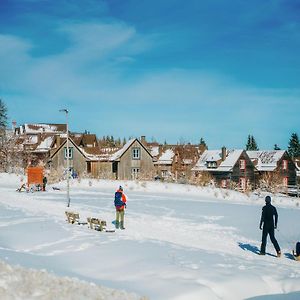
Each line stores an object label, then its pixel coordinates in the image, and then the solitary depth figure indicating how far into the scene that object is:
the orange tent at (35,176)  34.47
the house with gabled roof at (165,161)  71.38
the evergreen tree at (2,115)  62.41
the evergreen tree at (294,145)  104.50
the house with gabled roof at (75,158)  58.00
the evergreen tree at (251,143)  119.38
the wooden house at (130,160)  56.38
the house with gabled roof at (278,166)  59.41
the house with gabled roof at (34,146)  60.78
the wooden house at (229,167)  57.22
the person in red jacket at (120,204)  18.05
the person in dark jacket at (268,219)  14.73
